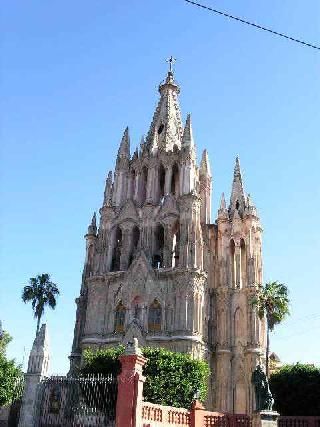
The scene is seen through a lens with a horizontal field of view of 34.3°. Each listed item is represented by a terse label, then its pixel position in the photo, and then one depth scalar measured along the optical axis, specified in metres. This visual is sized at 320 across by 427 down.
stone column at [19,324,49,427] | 18.88
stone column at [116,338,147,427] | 17.28
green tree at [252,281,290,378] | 37.59
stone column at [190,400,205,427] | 20.53
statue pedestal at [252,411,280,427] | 19.64
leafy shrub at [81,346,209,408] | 28.44
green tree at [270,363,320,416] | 32.16
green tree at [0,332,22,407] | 26.44
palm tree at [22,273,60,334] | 43.22
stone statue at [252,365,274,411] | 20.39
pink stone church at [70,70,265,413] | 40.09
